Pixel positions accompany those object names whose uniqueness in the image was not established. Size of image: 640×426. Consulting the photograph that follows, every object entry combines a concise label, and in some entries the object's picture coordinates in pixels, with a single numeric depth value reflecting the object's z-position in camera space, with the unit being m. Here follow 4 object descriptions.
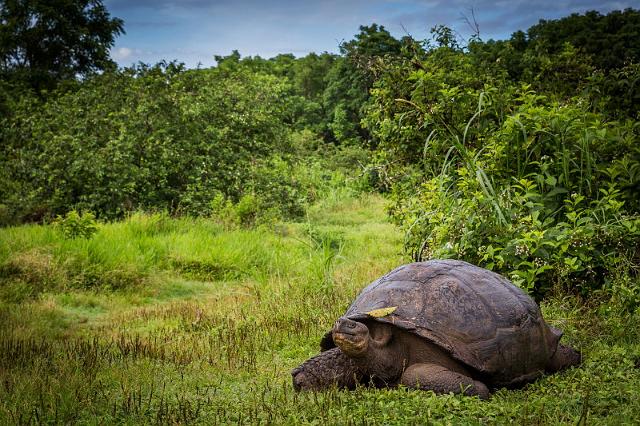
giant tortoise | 4.73
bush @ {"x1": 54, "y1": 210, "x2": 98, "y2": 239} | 12.10
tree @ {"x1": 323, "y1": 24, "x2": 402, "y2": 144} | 30.16
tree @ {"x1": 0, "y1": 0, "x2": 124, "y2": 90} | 30.88
